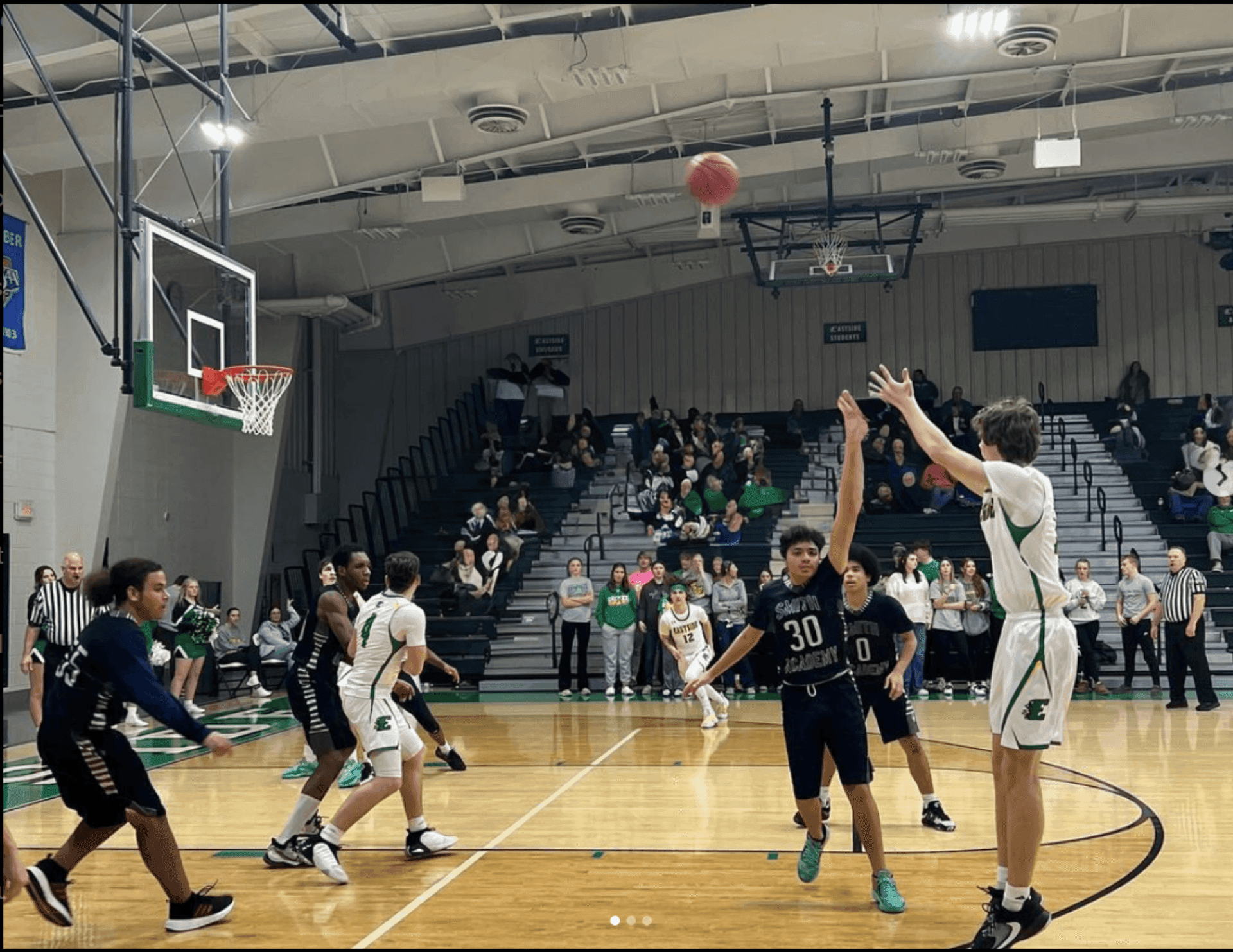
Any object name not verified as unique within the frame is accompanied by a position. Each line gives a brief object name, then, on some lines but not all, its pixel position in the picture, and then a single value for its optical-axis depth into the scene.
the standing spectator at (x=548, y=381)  28.11
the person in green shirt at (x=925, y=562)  17.36
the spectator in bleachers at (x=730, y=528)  20.98
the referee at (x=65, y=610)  11.52
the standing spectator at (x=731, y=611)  17.69
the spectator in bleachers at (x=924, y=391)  26.48
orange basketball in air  13.56
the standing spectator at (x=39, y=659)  12.02
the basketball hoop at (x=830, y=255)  17.89
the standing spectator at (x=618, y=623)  18.00
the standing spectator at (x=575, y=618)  18.30
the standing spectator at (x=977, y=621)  17.53
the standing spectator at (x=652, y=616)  18.03
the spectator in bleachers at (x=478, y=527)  21.19
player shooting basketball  5.20
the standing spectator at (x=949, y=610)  17.36
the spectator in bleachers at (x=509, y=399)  27.70
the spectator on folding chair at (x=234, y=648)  18.70
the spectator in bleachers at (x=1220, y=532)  19.59
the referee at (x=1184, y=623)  14.89
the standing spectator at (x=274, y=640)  18.80
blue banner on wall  15.54
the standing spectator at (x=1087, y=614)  17.12
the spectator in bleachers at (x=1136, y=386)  27.66
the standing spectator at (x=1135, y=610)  17.03
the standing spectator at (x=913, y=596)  16.56
